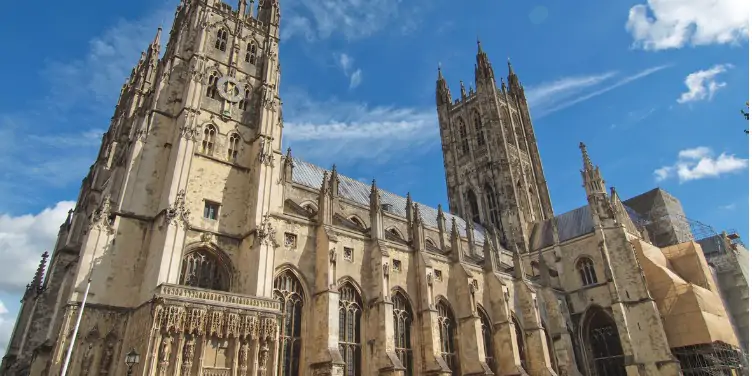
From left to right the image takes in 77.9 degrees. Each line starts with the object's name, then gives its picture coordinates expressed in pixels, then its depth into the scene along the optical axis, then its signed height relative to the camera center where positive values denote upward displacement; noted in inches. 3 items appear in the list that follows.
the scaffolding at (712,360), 1165.7 +79.6
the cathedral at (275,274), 717.9 +260.0
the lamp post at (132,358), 519.5 +57.0
